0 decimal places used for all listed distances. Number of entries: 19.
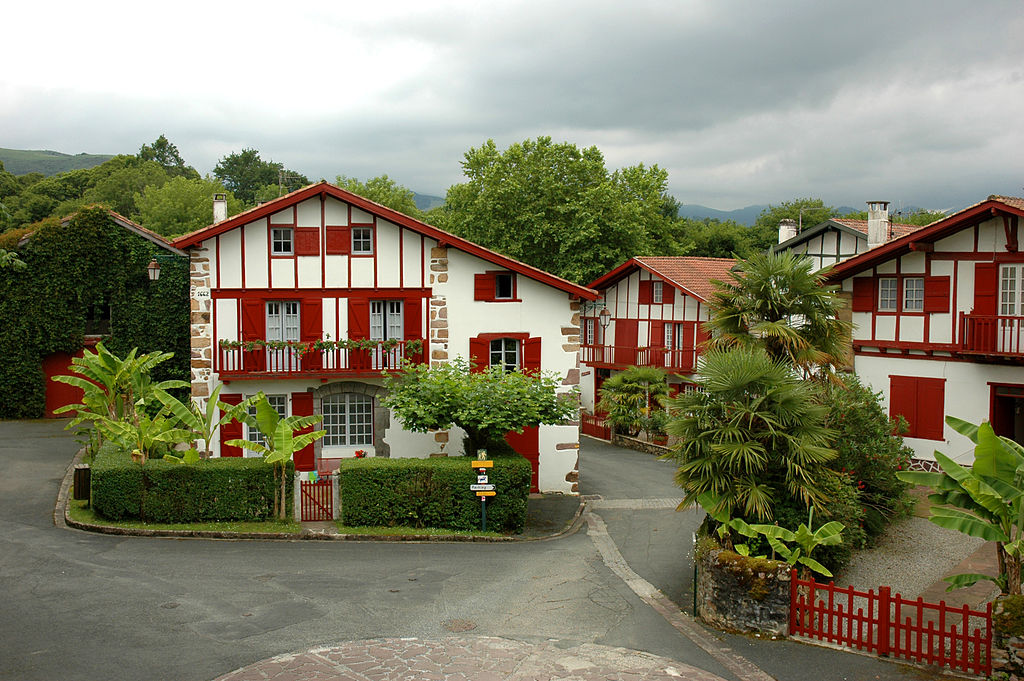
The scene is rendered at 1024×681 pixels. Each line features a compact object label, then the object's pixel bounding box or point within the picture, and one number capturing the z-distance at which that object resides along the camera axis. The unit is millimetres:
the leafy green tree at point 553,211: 48375
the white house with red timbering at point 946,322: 22000
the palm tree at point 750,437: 15320
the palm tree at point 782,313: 17500
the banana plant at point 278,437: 20250
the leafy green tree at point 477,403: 21234
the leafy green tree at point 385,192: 79875
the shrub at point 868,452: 19375
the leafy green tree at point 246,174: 109125
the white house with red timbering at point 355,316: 24484
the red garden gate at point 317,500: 20938
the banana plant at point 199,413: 21188
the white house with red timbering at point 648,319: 38094
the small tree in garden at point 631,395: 36719
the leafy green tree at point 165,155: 106750
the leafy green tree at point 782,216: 72062
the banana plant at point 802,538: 14594
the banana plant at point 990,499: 12469
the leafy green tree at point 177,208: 63125
